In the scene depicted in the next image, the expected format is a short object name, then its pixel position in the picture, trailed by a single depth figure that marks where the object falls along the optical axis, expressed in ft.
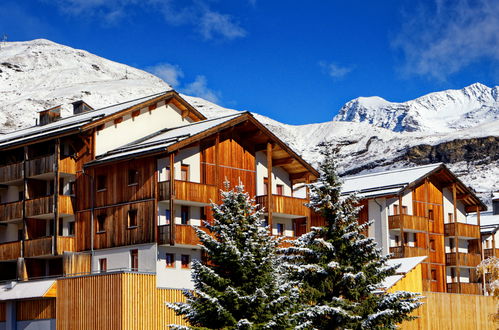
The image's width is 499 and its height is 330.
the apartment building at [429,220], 213.25
